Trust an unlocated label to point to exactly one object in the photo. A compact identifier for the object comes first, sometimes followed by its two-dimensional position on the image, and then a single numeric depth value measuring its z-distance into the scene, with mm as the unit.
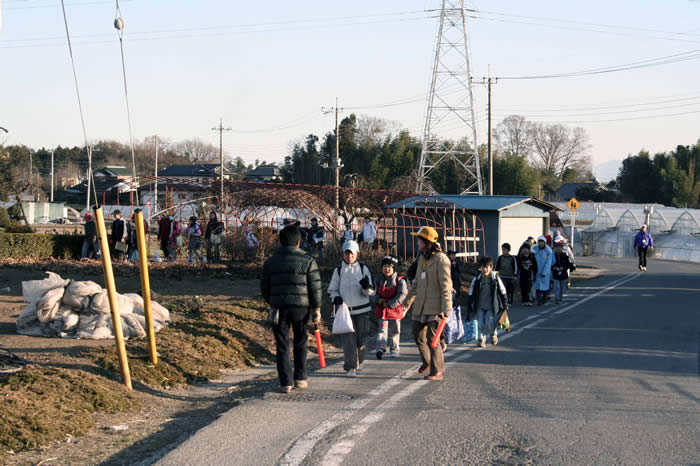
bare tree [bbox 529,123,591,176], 99369
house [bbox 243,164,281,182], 98312
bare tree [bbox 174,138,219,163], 119250
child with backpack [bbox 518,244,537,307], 19562
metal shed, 31797
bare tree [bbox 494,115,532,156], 97125
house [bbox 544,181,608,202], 91625
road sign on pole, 34709
